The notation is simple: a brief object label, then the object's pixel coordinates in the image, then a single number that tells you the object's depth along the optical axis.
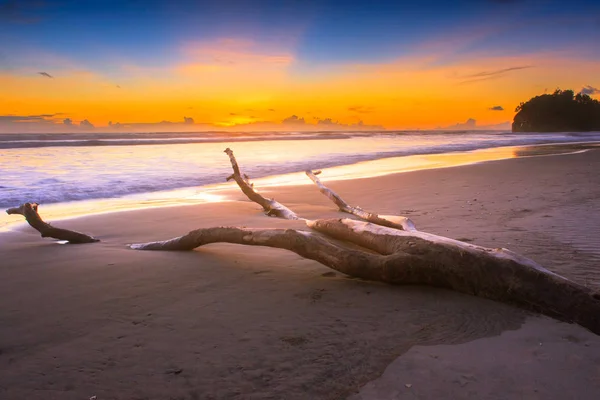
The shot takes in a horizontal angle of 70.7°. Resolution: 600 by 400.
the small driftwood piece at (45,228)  5.10
